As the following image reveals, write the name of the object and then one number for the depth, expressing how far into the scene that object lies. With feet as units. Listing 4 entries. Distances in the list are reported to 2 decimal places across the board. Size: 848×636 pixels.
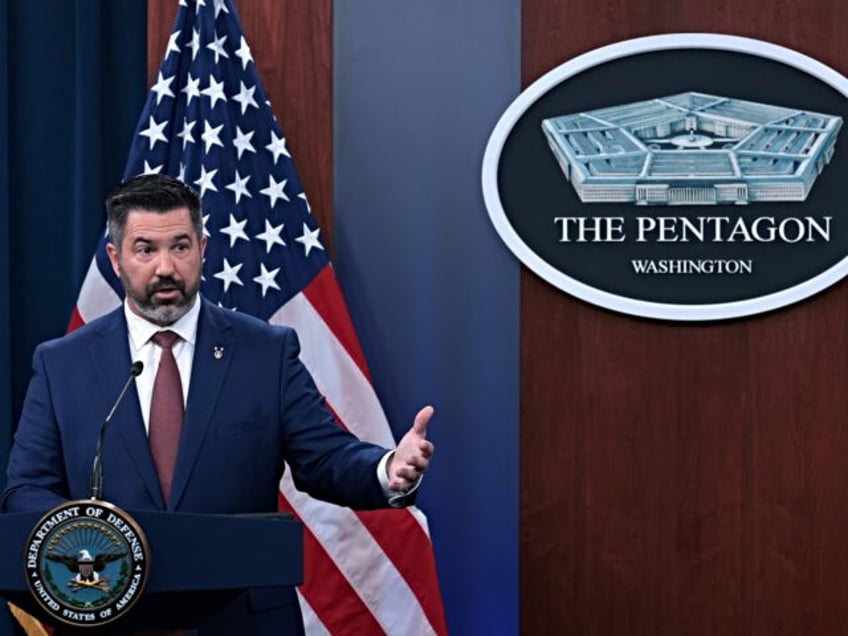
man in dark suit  14.51
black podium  13.02
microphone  13.21
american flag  18.23
